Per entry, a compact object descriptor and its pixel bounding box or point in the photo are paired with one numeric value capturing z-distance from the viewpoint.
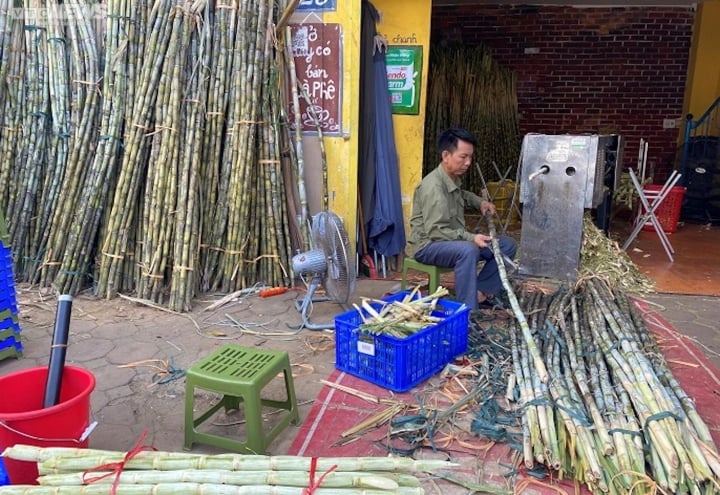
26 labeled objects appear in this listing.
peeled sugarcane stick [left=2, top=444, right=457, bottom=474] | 1.89
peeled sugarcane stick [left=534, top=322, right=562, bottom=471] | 2.47
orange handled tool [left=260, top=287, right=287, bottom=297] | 5.04
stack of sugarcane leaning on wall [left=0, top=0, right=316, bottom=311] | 4.76
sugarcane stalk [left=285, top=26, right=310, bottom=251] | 5.14
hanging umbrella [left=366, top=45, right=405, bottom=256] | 5.54
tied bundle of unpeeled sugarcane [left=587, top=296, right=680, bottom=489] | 2.31
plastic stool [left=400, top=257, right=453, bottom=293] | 4.39
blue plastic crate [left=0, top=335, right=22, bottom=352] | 3.68
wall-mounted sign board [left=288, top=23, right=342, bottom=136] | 5.15
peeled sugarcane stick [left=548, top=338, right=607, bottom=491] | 2.35
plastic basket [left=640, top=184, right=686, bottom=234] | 7.52
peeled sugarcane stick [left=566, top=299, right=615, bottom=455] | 2.45
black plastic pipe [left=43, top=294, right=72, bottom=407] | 2.28
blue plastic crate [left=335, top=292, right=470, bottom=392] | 3.24
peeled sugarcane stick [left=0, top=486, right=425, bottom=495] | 1.78
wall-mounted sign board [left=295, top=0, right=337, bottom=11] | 5.09
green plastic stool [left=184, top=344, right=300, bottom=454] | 2.63
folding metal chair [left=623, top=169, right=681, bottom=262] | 6.20
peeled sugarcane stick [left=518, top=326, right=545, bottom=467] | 2.53
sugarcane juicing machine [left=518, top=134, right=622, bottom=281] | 5.12
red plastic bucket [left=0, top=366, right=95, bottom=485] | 2.09
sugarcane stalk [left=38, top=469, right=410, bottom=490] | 1.83
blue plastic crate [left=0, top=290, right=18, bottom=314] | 3.66
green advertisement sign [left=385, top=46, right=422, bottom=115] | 5.57
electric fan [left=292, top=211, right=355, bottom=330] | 3.99
